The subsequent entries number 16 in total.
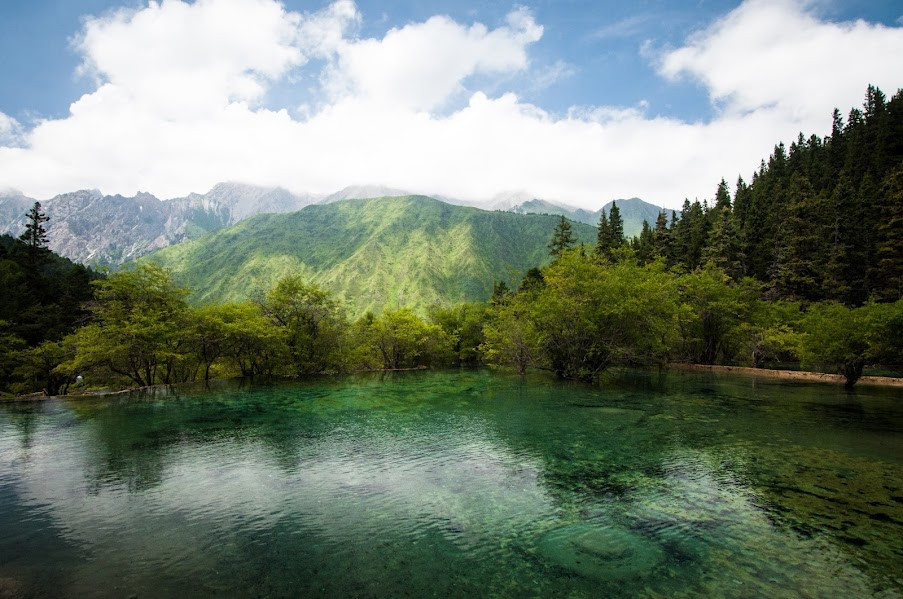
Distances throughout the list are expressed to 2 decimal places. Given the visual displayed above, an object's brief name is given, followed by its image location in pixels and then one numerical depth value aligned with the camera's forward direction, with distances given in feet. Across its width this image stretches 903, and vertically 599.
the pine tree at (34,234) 206.16
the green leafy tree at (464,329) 280.31
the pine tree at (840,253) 208.64
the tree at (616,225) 321.52
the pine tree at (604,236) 292.20
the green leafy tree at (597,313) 145.89
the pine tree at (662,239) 301.82
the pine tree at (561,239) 298.97
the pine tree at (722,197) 338.83
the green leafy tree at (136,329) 136.87
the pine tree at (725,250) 255.91
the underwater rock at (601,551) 33.87
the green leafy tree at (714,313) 201.67
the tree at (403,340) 239.09
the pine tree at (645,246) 306.55
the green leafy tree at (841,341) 122.11
